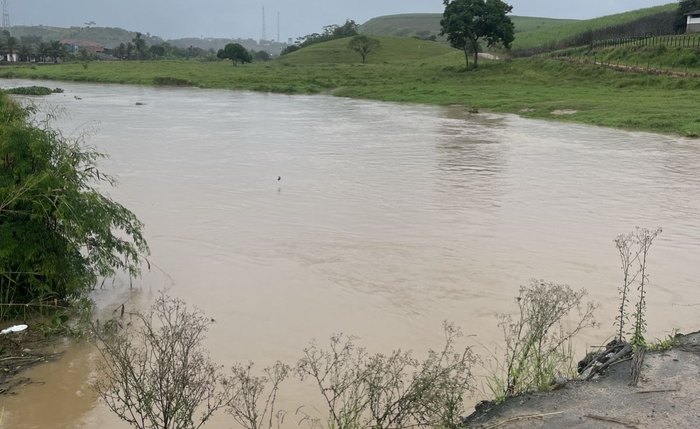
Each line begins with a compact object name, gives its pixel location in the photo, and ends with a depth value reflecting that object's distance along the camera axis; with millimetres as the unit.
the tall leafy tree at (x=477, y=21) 47031
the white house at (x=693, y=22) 47969
